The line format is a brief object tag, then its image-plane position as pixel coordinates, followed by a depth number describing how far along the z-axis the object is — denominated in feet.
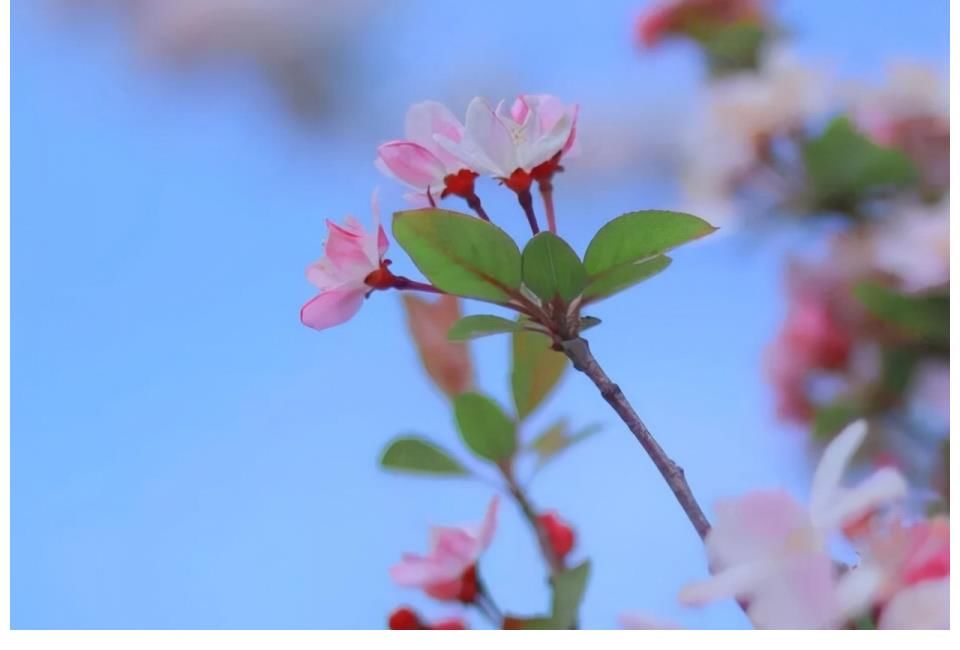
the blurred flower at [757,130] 3.84
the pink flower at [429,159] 3.08
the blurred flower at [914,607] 2.92
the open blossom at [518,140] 3.06
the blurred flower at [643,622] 2.94
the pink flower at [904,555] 2.94
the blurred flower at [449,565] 3.14
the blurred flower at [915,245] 3.66
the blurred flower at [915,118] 3.77
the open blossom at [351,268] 3.06
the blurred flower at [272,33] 4.34
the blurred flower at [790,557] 2.93
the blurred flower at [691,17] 3.98
